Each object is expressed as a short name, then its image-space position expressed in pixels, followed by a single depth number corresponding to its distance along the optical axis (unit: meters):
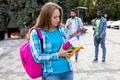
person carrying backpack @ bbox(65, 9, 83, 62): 10.73
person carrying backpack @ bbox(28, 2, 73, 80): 3.72
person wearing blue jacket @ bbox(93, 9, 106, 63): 10.62
